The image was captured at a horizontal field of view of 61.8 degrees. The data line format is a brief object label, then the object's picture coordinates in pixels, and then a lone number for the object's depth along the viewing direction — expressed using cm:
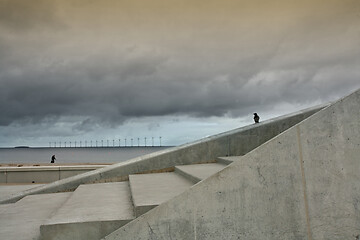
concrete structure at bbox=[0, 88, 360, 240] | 423
